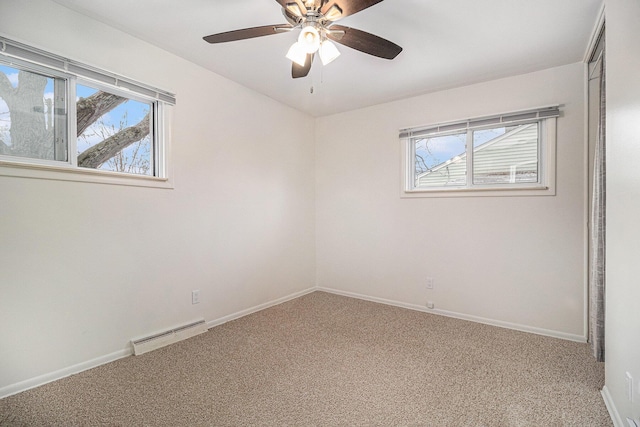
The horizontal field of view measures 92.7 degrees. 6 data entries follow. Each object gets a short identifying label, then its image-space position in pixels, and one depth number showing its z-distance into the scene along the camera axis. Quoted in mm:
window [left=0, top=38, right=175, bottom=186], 1833
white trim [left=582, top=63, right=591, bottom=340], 2537
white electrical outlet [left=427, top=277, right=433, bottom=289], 3322
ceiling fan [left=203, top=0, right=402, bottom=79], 1550
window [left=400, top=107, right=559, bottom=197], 2770
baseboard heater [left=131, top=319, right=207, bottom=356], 2309
